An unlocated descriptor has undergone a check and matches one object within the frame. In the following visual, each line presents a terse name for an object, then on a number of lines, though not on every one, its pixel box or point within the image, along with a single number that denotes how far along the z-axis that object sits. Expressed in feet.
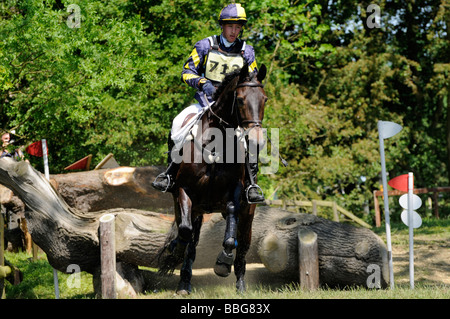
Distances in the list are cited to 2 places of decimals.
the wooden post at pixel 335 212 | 122.11
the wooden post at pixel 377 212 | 131.34
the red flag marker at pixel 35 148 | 81.56
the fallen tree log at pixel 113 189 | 89.20
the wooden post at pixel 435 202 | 129.14
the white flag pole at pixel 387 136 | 58.03
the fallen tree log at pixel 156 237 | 60.90
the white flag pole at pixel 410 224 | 57.47
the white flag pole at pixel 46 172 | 65.10
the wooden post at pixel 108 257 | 59.26
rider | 50.05
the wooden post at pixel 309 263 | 60.03
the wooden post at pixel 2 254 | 64.49
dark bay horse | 46.83
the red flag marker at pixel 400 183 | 60.18
